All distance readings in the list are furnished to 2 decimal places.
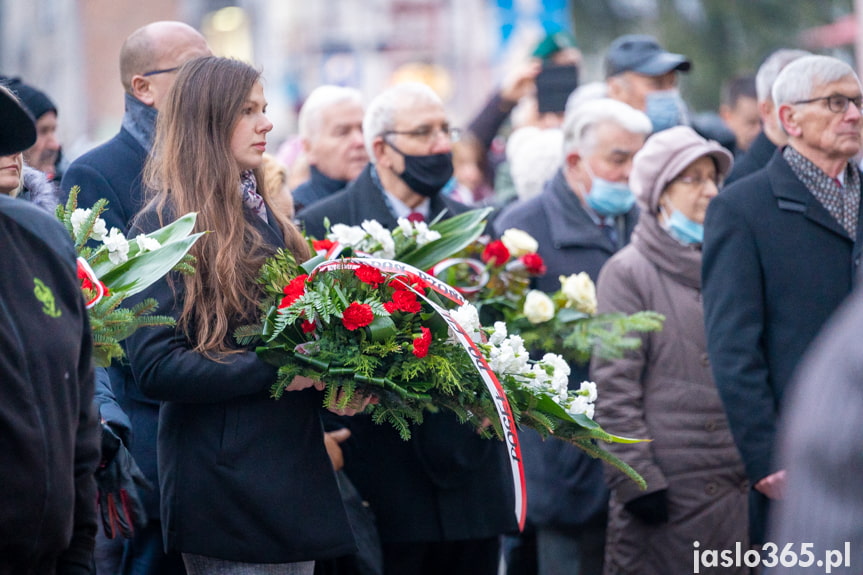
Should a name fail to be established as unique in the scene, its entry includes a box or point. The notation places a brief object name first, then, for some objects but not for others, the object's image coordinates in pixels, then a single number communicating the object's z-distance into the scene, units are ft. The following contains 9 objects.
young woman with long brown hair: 25.80
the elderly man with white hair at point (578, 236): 37.93
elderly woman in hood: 34.99
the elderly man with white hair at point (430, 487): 33.55
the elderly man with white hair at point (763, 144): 40.27
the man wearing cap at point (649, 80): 50.03
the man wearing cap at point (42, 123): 38.17
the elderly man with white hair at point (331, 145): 45.21
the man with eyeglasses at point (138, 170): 29.76
